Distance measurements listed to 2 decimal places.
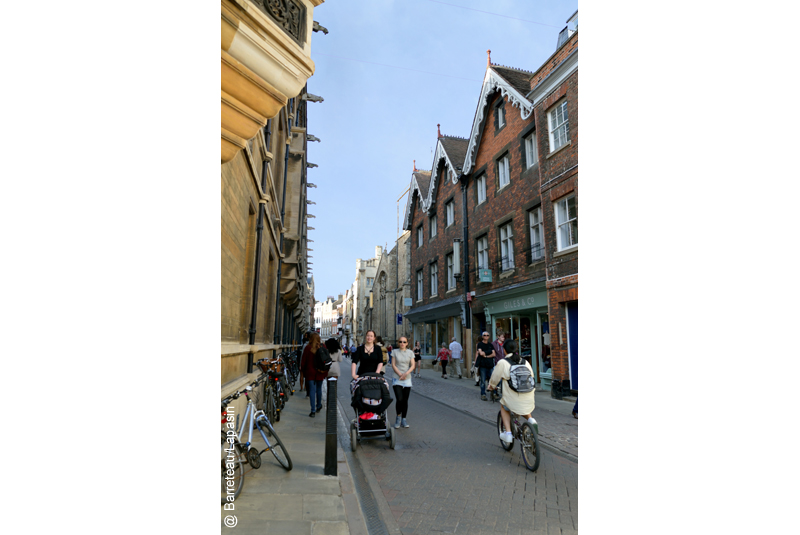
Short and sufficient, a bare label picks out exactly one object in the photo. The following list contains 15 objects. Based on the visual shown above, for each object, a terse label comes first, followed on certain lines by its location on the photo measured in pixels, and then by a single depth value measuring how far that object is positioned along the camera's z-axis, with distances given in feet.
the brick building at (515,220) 43.27
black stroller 22.24
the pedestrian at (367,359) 24.11
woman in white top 25.06
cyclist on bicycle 18.94
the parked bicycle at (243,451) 12.92
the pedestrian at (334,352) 33.96
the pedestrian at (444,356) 66.32
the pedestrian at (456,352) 63.67
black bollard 16.62
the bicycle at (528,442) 17.43
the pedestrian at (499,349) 40.42
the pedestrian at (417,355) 64.29
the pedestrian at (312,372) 31.68
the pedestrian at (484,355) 41.02
